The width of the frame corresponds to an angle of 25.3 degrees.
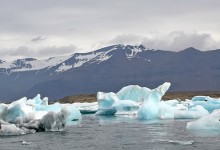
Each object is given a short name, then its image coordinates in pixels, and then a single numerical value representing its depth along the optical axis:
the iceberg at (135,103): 48.78
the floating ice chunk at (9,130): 32.83
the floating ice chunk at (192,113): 49.42
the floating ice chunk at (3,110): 40.34
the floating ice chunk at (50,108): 51.66
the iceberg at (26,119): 33.31
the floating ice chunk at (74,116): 49.66
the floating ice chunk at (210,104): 60.06
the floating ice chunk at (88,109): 73.92
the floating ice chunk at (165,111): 50.15
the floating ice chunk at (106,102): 60.31
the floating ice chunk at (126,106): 58.91
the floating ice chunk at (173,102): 62.02
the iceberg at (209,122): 32.50
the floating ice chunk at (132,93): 64.56
